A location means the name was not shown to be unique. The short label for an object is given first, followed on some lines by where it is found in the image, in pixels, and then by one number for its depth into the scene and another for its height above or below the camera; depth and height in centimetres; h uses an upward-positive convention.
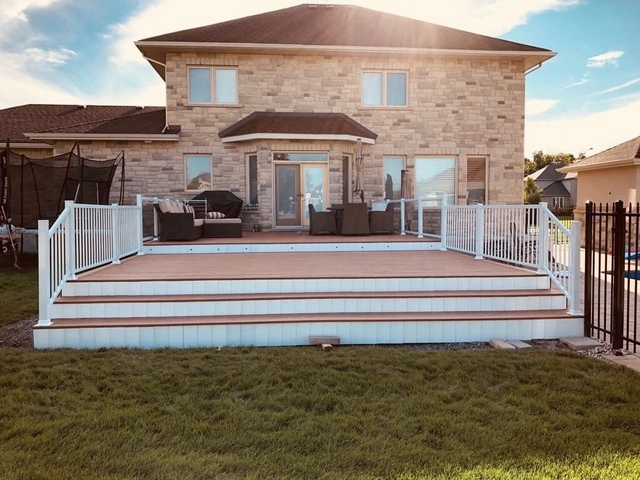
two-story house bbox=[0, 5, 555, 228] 1301 +297
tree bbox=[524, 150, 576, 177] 6239 +830
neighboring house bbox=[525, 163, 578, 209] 4781 +361
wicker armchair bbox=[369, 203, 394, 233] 1121 +6
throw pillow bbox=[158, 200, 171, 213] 941 +35
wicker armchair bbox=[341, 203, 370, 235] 1075 +6
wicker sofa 955 -3
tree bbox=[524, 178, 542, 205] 4197 +269
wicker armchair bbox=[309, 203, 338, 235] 1109 +2
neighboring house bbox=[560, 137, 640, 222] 1683 +180
